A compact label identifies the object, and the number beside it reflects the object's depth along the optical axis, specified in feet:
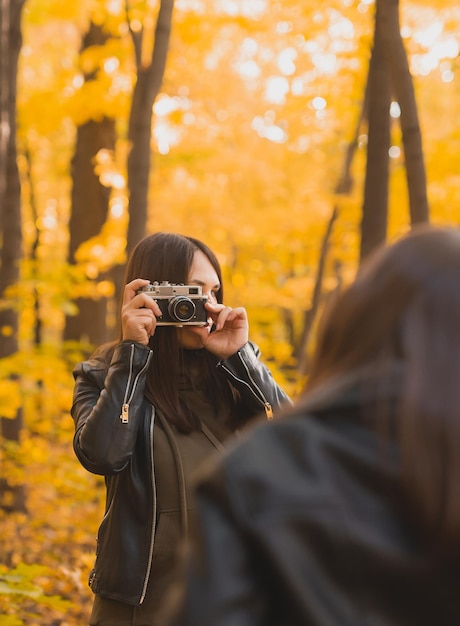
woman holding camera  8.23
